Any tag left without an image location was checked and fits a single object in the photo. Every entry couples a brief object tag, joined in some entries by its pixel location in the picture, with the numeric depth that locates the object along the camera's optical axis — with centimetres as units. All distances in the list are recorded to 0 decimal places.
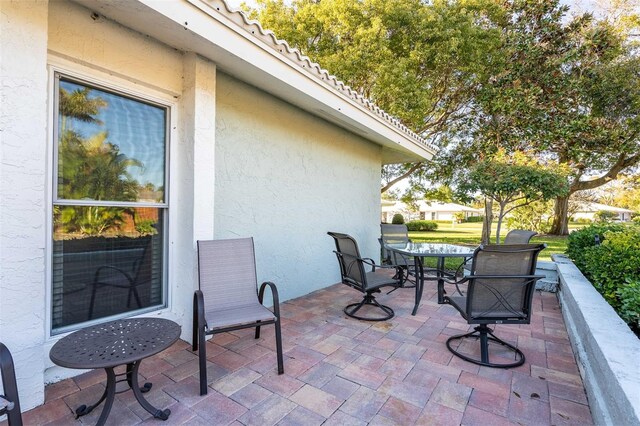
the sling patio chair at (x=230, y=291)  272
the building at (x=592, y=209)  2312
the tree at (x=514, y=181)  685
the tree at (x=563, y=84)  971
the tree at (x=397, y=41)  862
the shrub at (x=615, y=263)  346
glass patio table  426
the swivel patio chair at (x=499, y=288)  283
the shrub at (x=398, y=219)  2208
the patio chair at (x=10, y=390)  158
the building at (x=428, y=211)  2821
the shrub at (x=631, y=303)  272
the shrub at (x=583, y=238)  514
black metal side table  183
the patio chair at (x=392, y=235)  608
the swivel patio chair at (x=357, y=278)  394
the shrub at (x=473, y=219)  4210
